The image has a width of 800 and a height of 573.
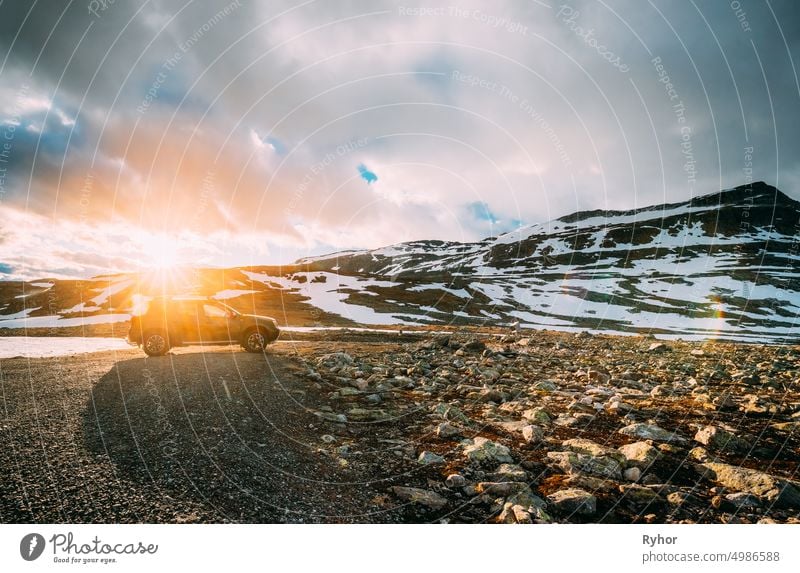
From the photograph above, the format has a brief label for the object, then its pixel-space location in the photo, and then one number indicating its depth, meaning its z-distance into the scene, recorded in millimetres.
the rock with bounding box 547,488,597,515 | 4551
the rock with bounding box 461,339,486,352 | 19172
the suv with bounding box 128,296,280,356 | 14852
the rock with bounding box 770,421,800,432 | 7317
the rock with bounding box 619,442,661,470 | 5551
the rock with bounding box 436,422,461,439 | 6986
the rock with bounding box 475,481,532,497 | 4918
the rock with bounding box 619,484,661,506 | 4723
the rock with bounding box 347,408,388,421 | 8172
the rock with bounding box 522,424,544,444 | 6641
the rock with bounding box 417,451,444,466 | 5820
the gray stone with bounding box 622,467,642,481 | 5168
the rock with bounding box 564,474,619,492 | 4961
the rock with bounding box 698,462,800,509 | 4578
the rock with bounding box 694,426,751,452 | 6277
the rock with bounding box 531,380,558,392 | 10648
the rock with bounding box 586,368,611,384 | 11984
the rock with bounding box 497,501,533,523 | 4277
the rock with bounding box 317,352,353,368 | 14273
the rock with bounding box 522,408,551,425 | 7742
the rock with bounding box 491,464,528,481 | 5215
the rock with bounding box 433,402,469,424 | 7941
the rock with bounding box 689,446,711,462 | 5746
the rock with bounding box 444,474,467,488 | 5078
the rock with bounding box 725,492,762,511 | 4551
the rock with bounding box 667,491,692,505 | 4719
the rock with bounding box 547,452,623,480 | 5324
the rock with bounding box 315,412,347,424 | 7844
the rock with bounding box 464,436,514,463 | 5816
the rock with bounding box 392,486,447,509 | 4703
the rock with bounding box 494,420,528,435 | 7204
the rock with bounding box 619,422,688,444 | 6566
